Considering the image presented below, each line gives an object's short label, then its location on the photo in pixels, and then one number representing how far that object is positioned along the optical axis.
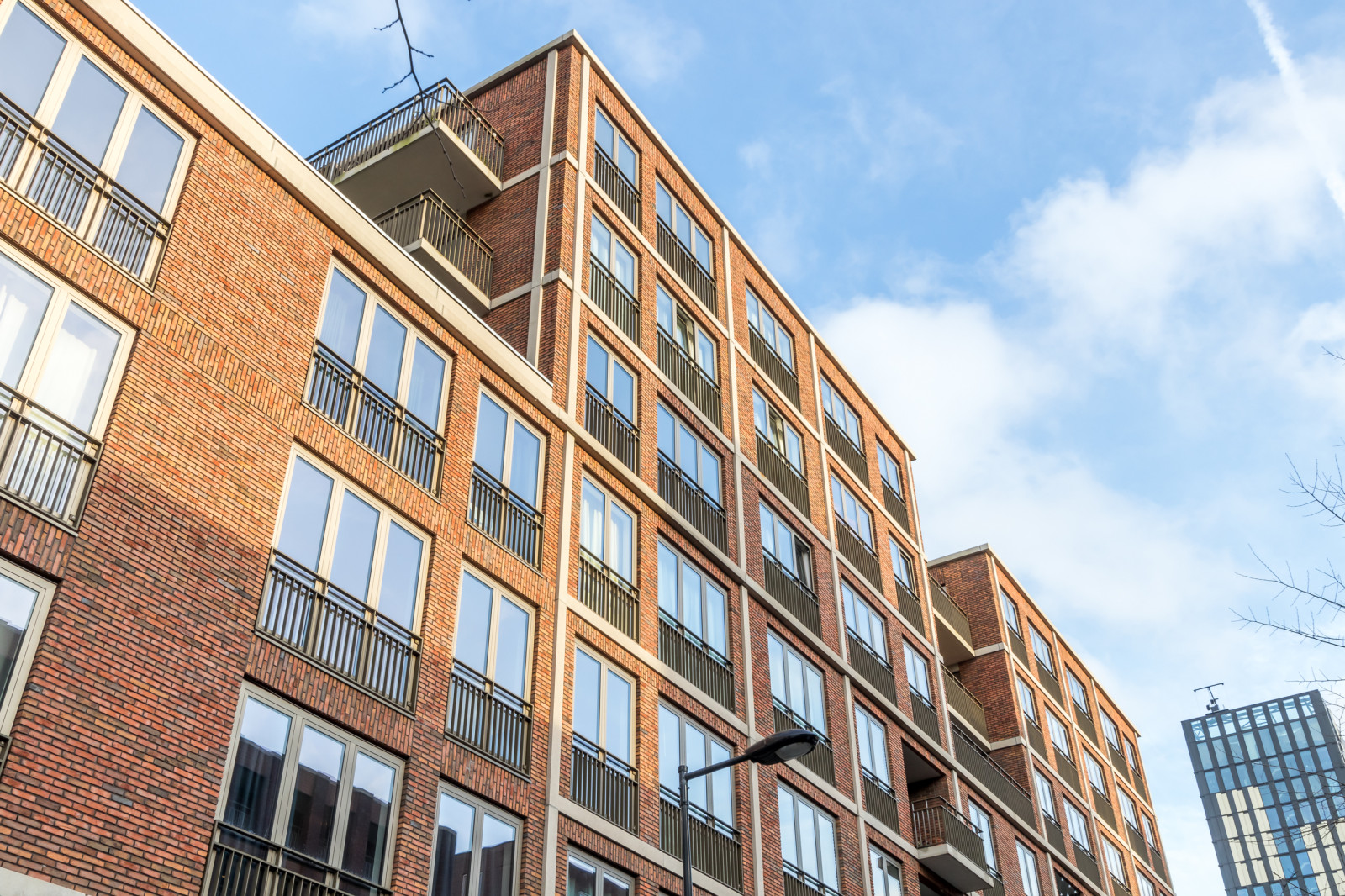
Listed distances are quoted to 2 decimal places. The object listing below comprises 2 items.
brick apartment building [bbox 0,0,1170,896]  14.44
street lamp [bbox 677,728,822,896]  17.05
